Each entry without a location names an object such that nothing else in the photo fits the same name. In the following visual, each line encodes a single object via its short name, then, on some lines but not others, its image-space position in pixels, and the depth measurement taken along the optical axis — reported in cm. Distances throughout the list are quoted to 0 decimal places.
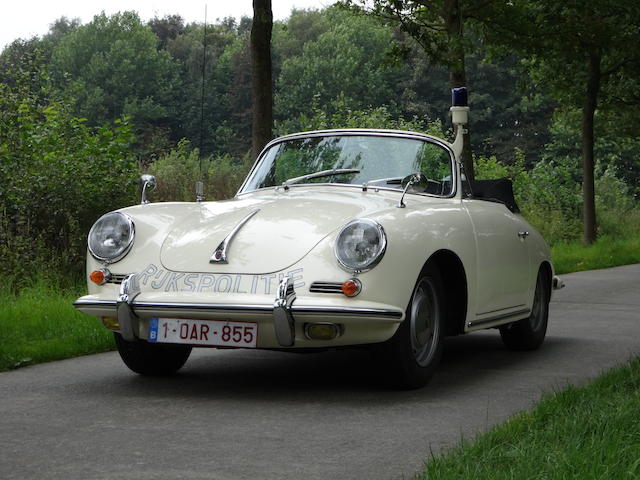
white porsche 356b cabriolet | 588
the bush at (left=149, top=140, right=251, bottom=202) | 1695
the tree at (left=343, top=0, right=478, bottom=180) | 1802
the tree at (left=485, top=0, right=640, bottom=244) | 2041
